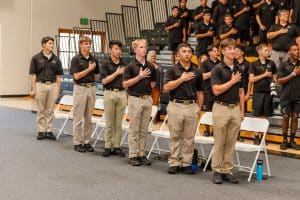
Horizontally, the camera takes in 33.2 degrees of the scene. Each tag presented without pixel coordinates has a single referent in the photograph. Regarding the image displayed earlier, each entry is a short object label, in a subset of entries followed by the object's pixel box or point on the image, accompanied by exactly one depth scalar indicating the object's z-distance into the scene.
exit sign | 18.19
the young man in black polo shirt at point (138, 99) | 6.66
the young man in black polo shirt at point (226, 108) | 5.80
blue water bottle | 6.18
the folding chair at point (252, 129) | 6.13
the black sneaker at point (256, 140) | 8.14
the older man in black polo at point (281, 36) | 9.41
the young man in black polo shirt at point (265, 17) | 10.84
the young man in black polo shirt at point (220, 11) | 11.78
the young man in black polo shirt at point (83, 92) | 7.65
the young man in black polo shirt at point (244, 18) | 11.56
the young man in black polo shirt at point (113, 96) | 7.23
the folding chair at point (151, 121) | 7.64
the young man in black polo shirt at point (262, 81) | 8.23
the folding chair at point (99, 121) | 8.15
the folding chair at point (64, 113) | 9.11
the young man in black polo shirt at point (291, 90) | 8.05
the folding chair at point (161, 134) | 6.99
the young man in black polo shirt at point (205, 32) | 11.55
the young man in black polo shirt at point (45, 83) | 8.64
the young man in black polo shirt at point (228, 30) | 10.99
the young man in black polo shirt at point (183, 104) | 6.20
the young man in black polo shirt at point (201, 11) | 12.19
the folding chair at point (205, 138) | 6.55
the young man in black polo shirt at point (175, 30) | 12.77
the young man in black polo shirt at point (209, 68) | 8.32
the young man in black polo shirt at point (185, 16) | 12.98
